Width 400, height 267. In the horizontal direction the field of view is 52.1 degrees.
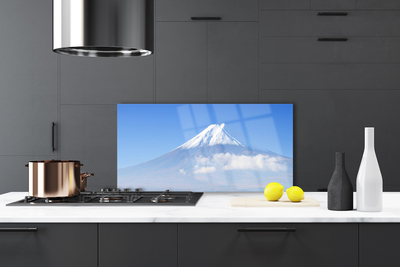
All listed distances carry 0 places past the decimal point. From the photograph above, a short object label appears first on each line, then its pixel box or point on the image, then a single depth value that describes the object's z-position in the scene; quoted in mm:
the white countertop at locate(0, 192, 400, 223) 1613
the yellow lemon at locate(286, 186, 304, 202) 1912
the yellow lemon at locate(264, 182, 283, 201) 1938
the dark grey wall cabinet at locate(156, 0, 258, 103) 3480
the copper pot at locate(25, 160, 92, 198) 1868
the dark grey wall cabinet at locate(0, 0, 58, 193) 3516
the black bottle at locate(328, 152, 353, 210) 1728
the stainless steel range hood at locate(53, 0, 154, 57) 1814
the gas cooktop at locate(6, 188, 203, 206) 1898
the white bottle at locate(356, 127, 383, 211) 1671
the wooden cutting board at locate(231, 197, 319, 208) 1855
